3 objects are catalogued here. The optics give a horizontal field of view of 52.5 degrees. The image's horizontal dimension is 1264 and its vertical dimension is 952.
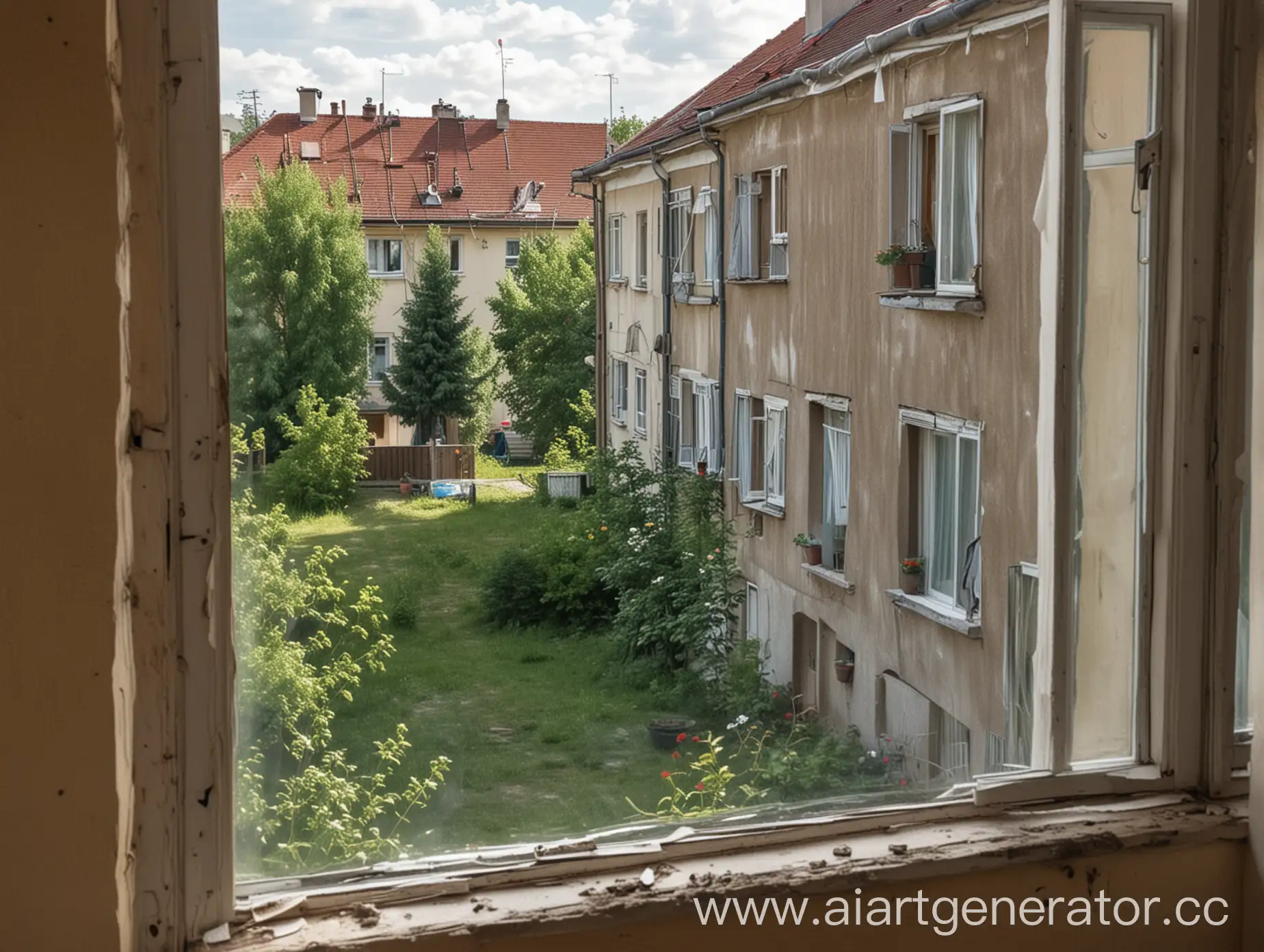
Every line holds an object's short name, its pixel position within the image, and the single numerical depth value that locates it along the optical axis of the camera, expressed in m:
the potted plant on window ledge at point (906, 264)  5.05
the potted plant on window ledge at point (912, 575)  5.15
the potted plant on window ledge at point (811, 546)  6.45
